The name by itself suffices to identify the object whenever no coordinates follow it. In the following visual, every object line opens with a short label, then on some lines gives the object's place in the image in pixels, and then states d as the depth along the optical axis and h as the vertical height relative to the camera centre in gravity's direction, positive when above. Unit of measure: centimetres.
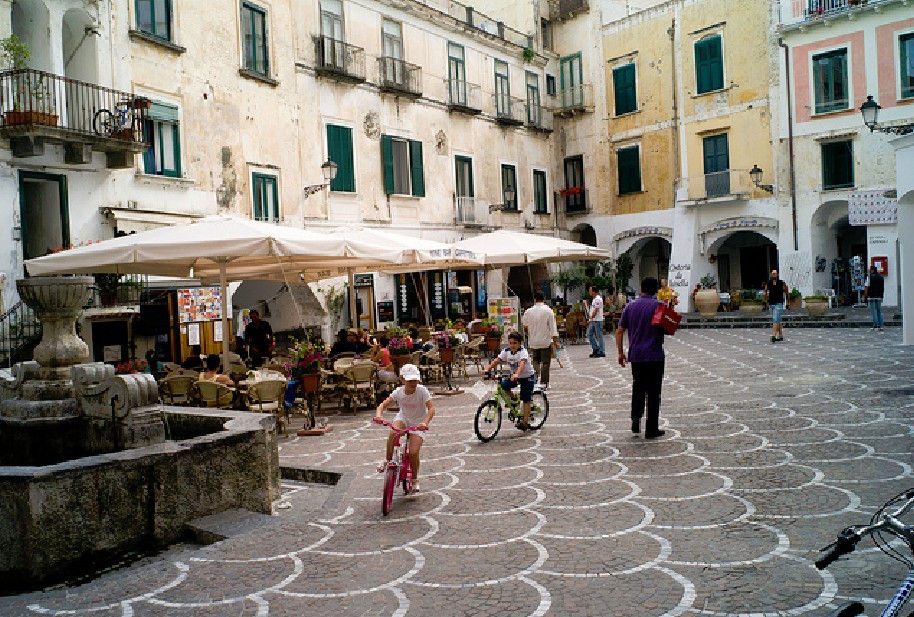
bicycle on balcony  1538 +390
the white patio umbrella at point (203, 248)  1043 +85
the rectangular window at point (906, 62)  2550 +704
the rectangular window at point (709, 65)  2944 +842
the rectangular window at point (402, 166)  2375 +422
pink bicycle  677 -154
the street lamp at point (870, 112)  1694 +363
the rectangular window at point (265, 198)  1962 +279
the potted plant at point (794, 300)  2686 -64
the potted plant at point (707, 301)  2803 -56
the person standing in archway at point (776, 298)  1897 -39
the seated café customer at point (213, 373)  1082 -92
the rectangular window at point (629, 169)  3187 +497
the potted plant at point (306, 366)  1155 -92
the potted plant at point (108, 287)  1497 +53
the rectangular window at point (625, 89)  3178 +827
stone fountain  547 -120
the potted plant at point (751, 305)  2723 -75
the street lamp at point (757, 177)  2781 +390
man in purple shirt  913 -79
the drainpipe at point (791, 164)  2777 +420
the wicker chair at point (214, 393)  1048 -113
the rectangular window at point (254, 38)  1962 +690
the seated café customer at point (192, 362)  1304 -88
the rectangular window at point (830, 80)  2695 +699
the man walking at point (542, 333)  1305 -67
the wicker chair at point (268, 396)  1053 -122
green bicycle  965 -149
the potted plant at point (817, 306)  2392 -79
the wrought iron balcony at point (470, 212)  2689 +300
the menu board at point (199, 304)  1764 +13
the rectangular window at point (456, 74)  2669 +777
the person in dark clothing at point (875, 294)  1942 -42
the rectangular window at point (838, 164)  2688 +400
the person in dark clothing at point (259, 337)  1579 -61
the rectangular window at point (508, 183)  2944 +429
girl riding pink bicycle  748 -100
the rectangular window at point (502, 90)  2909 +777
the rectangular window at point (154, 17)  1703 +656
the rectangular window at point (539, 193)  3150 +410
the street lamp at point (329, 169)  1945 +340
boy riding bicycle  990 -96
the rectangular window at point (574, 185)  3284 +457
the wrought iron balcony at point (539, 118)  3077 +709
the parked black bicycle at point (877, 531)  248 -86
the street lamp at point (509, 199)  2940 +369
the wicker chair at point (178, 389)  1134 -114
